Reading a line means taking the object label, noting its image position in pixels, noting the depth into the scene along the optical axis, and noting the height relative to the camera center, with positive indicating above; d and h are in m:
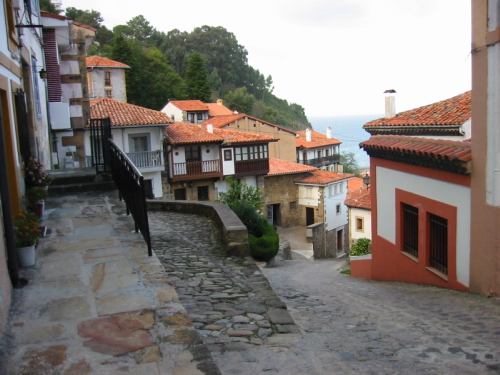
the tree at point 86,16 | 69.25 +19.37
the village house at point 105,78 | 47.50 +6.95
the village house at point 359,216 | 28.47 -4.89
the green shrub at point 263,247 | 15.26 -3.43
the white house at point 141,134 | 28.31 +0.72
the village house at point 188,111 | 52.78 +3.69
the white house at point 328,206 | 38.22 -5.64
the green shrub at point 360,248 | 17.95 -4.24
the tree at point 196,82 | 62.49 +7.95
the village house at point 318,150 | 53.56 -1.47
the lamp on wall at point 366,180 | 27.25 -2.55
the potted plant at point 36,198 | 7.30 -0.71
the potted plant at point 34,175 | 7.82 -0.39
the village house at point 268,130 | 46.66 +1.01
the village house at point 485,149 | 7.06 -0.30
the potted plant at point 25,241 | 5.26 -0.98
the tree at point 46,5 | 48.29 +15.11
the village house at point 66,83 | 14.66 +2.18
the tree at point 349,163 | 76.12 -4.59
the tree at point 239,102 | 72.56 +5.95
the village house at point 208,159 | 32.00 -1.18
